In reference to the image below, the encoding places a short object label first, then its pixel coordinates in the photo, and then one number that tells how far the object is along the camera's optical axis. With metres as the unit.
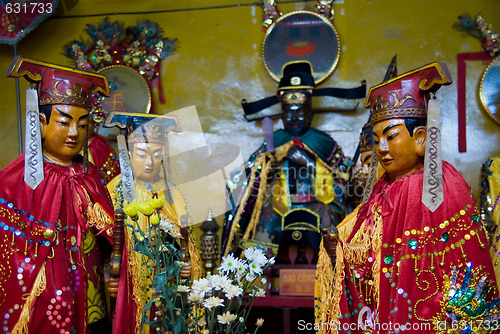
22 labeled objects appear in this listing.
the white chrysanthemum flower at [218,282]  2.20
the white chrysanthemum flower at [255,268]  2.26
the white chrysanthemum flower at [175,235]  2.44
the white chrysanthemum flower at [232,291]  2.16
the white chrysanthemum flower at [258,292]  2.32
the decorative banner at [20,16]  5.02
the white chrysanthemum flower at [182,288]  2.19
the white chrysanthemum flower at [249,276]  2.28
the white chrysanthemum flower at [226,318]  2.15
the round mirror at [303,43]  5.21
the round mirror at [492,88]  4.93
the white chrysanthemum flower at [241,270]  2.28
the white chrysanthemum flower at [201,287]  2.15
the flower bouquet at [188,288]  2.17
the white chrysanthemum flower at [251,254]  2.29
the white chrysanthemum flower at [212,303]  2.13
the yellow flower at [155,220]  2.27
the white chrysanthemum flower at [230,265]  2.26
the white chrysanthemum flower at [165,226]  2.42
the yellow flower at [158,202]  2.32
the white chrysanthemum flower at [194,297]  2.14
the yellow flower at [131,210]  2.28
